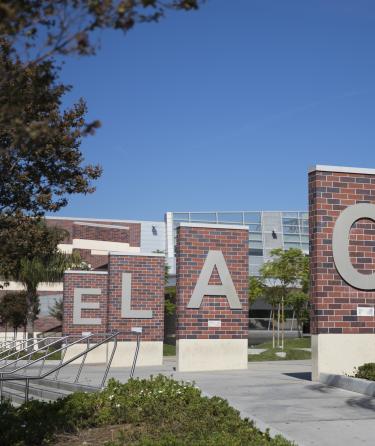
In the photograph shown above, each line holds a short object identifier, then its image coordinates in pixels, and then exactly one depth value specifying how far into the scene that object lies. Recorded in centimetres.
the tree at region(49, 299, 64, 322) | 4922
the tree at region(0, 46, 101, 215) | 1380
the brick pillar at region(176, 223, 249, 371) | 1912
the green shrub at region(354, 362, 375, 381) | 1238
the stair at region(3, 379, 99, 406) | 1439
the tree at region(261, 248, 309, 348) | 3600
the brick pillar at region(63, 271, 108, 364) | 2911
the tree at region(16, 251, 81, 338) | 4181
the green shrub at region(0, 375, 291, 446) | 781
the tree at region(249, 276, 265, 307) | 3812
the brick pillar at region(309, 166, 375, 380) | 1454
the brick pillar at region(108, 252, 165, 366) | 2548
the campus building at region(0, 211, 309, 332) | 5469
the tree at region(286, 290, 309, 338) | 4699
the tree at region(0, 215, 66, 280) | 1567
